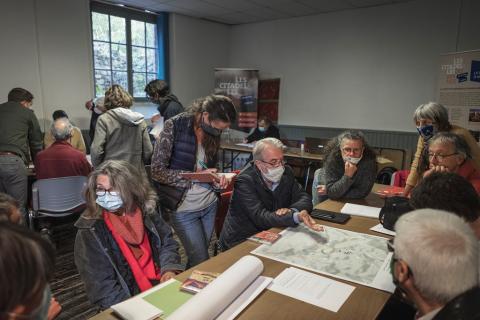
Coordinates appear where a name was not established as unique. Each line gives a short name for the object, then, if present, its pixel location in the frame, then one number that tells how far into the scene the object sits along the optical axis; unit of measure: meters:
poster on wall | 4.36
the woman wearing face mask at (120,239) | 1.53
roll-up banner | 7.14
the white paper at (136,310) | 1.11
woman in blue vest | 2.10
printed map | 1.42
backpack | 1.86
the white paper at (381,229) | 1.89
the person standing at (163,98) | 3.74
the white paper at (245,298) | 1.14
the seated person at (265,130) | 6.25
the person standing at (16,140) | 3.31
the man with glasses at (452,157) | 2.12
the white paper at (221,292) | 1.04
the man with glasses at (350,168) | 2.52
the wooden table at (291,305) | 1.15
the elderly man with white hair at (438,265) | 0.88
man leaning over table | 2.04
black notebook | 2.06
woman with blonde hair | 3.09
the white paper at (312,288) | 1.23
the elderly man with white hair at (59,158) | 3.13
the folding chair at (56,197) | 3.00
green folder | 1.17
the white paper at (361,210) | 2.19
